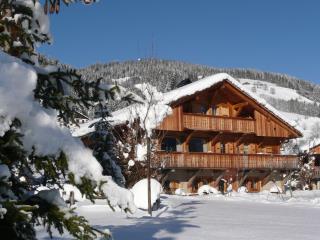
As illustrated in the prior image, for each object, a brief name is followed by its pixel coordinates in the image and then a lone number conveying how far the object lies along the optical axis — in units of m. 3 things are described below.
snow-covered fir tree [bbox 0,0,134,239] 3.73
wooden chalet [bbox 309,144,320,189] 43.94
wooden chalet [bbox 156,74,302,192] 28.94
